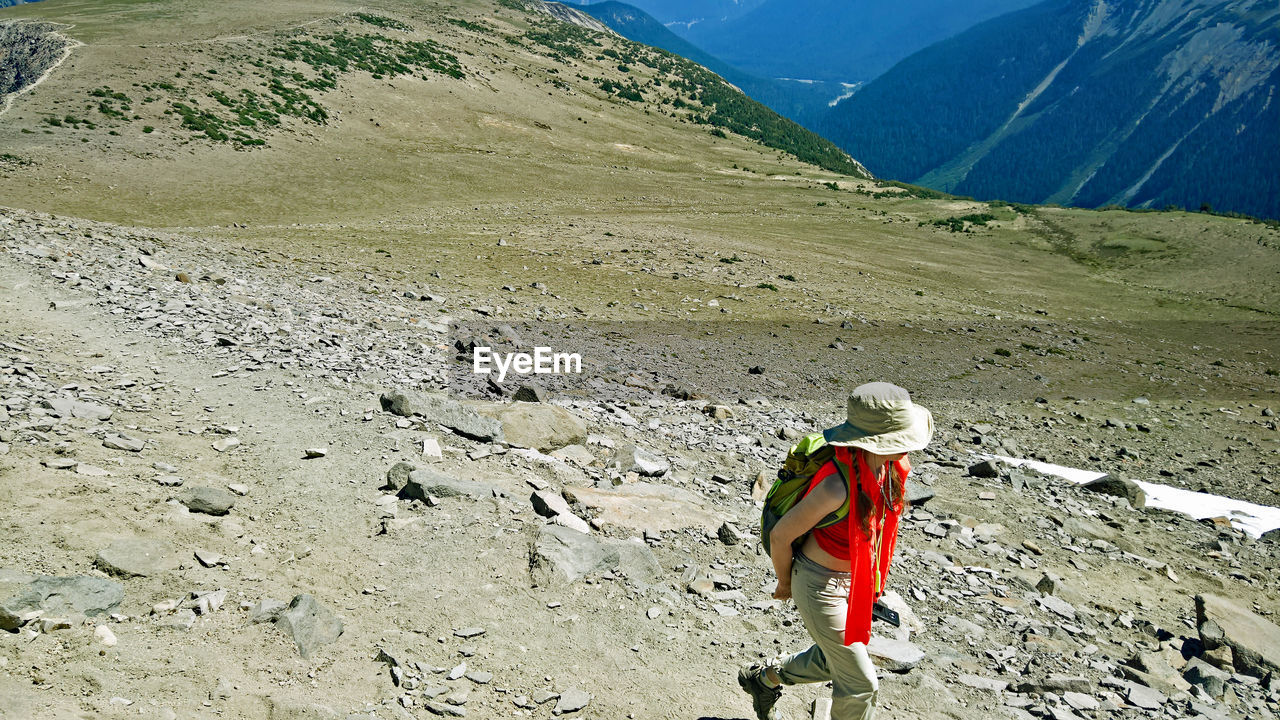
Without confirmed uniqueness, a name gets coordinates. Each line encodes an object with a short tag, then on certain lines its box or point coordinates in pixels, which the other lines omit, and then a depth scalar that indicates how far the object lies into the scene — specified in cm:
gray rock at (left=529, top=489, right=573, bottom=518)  756
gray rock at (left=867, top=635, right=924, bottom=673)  606
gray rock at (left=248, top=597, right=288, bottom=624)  548
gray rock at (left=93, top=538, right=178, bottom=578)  559
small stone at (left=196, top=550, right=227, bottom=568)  600
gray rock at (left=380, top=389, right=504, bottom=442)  941
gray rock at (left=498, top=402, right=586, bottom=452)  964
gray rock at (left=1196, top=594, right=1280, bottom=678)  690
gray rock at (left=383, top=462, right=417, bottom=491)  776
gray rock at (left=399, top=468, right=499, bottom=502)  752
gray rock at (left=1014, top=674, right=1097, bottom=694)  604
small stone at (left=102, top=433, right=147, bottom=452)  762
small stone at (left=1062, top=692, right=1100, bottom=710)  588
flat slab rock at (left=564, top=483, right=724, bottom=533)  793
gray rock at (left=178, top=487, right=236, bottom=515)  678
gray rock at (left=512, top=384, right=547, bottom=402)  1145
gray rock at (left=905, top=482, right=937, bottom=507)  994
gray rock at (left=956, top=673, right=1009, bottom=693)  602
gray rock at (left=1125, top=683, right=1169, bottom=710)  604
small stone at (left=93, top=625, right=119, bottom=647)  484
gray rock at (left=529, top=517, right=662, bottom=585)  660
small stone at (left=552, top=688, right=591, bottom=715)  512
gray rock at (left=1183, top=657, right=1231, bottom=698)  646
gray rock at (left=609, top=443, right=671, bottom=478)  947
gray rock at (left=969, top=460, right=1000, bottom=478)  1173
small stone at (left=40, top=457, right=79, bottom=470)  686
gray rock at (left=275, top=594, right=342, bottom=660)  530
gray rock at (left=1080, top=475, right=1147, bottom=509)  1166
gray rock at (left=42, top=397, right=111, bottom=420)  809
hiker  391
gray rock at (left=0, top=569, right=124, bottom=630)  486
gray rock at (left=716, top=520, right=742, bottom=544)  780
